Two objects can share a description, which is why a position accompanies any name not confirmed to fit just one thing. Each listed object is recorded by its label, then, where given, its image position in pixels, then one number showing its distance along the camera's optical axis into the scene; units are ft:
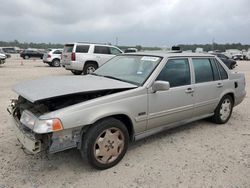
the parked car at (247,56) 138.72
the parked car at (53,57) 67.80
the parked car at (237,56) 134.80
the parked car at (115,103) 9.00
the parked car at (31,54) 109.40
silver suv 40.16
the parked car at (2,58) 61.14
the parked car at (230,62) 70.32
